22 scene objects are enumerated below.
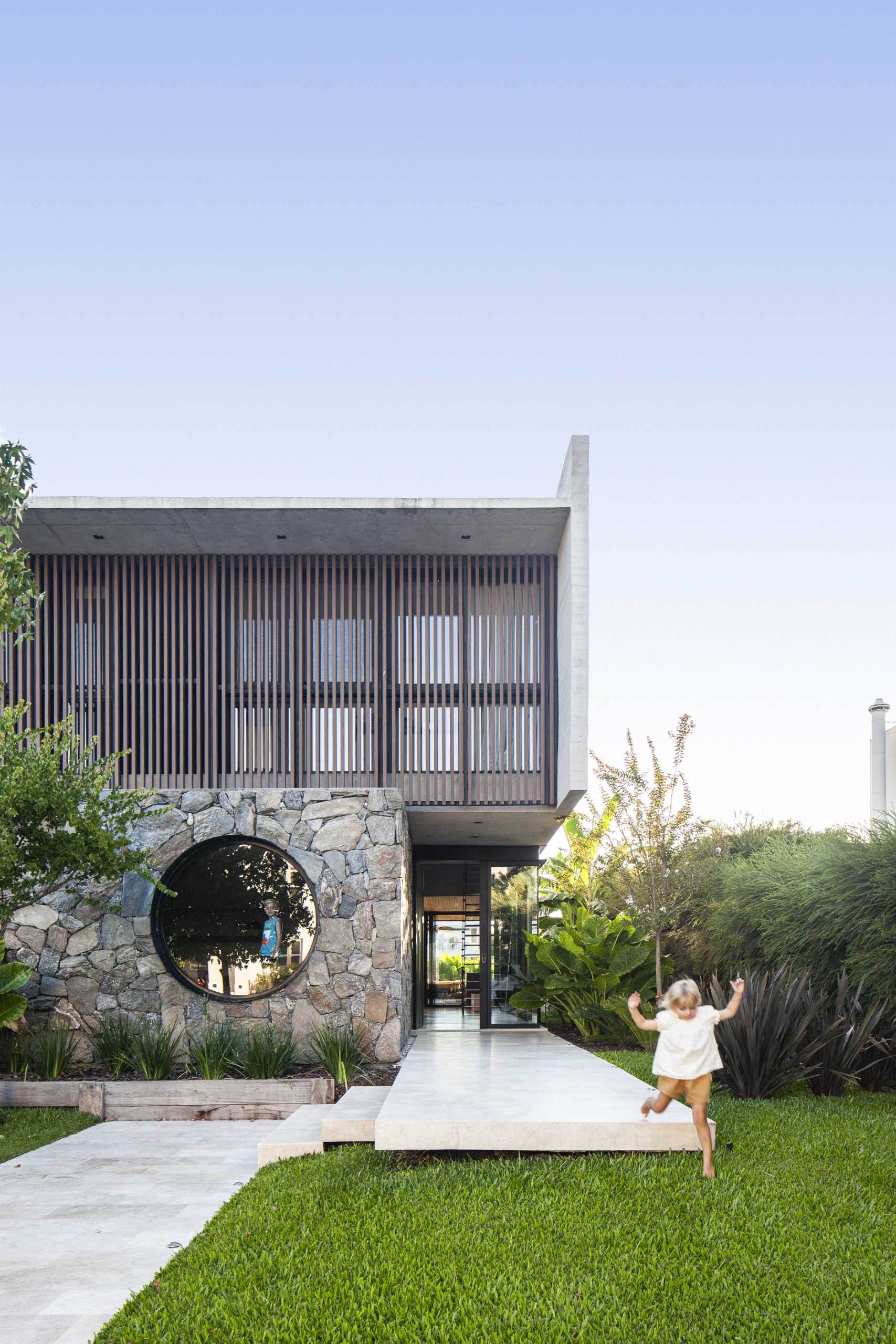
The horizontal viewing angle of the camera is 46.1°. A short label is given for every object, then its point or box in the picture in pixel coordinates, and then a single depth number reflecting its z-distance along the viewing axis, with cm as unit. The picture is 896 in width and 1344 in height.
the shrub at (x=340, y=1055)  1127
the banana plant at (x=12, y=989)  1047
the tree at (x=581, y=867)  1897
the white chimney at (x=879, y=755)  2703
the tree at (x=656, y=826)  1588
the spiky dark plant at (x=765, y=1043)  959
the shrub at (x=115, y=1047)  1154
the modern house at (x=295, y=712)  1218
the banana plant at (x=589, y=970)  1516
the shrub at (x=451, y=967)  1756
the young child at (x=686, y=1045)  665
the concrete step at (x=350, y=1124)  814
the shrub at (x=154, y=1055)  1130
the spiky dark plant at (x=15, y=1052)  1157
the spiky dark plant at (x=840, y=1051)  1026
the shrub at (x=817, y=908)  1117
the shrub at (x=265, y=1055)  1124
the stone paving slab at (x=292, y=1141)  804
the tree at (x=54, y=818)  962
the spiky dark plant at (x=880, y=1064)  1088
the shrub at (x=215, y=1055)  1132
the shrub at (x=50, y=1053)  1144
